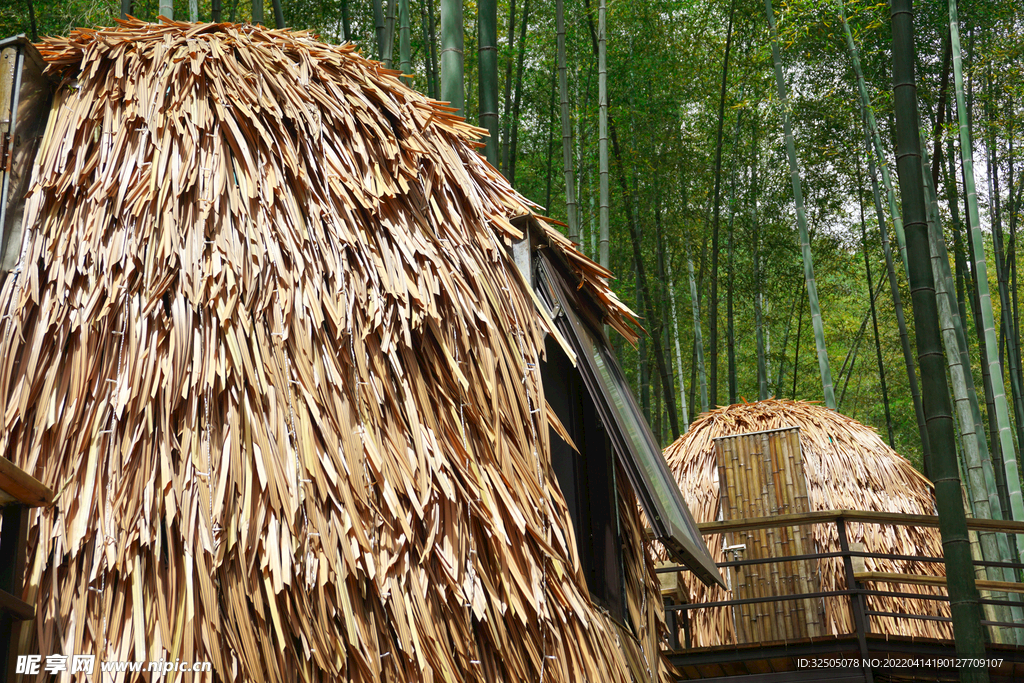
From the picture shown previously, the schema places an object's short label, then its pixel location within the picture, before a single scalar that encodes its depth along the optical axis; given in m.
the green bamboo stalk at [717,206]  12.30
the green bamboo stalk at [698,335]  12.63
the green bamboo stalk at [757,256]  14.04
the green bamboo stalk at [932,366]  4.31
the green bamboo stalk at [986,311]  7.70
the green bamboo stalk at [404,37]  6.16
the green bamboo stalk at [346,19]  9.22
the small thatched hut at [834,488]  8.12
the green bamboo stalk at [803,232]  10.26
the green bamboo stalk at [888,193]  9.95
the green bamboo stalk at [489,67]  5.28
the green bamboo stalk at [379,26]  7.00
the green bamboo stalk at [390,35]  6.79
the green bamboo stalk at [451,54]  4.67
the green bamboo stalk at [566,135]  8.61
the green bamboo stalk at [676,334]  14.41
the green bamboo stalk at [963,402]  8.12
